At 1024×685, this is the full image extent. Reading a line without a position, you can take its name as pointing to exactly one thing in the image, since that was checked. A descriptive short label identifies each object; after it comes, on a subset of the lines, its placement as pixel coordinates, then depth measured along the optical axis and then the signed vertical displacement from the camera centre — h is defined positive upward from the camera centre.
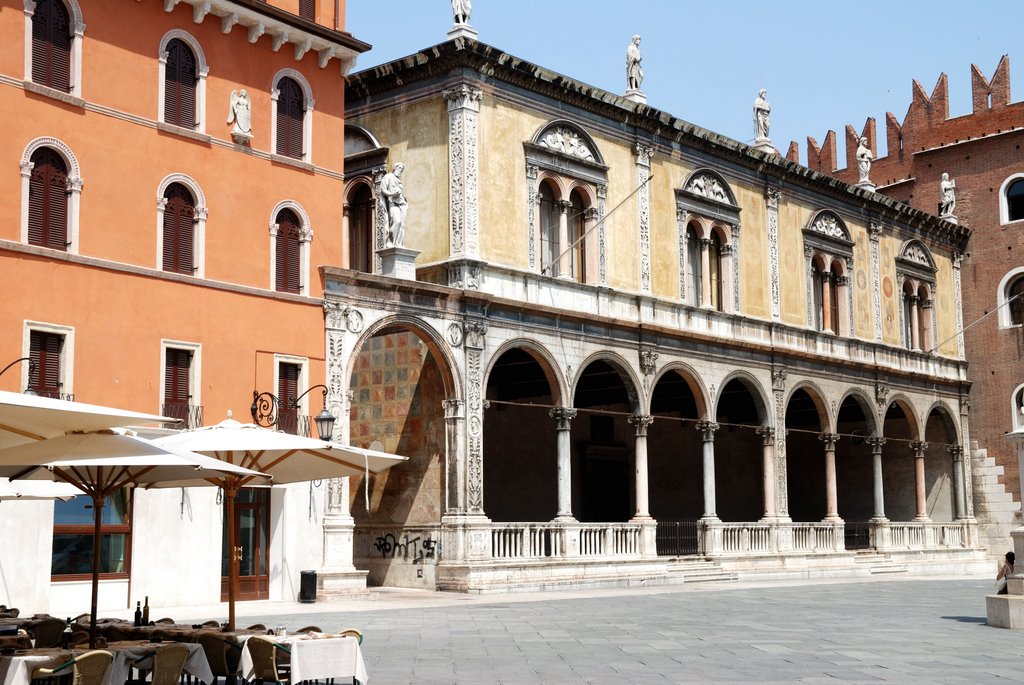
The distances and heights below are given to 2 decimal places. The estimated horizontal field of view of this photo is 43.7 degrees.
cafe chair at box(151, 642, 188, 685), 10.51 -1.32
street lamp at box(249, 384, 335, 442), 22.12 +1.61
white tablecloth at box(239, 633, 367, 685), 10.95 -1.35
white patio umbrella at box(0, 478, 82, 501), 14.99 +0.17
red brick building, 42.47 +8.86
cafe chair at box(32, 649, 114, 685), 9.84 -1.27
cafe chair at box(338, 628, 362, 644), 11.45 -1.18
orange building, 19.67 +5.15
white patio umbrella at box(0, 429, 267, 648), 10.27 +0.35
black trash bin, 22.39 -1.50
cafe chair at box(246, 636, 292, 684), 11.02 -1.34
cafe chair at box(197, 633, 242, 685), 11.38 -1.35
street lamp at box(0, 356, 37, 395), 18.46 +1.99
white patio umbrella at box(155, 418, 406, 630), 12.38 +0.50
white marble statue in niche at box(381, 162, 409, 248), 25.14 +5.82
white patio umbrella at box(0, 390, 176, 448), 8.89 +0.62
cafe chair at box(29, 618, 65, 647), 12.69 -1.26
